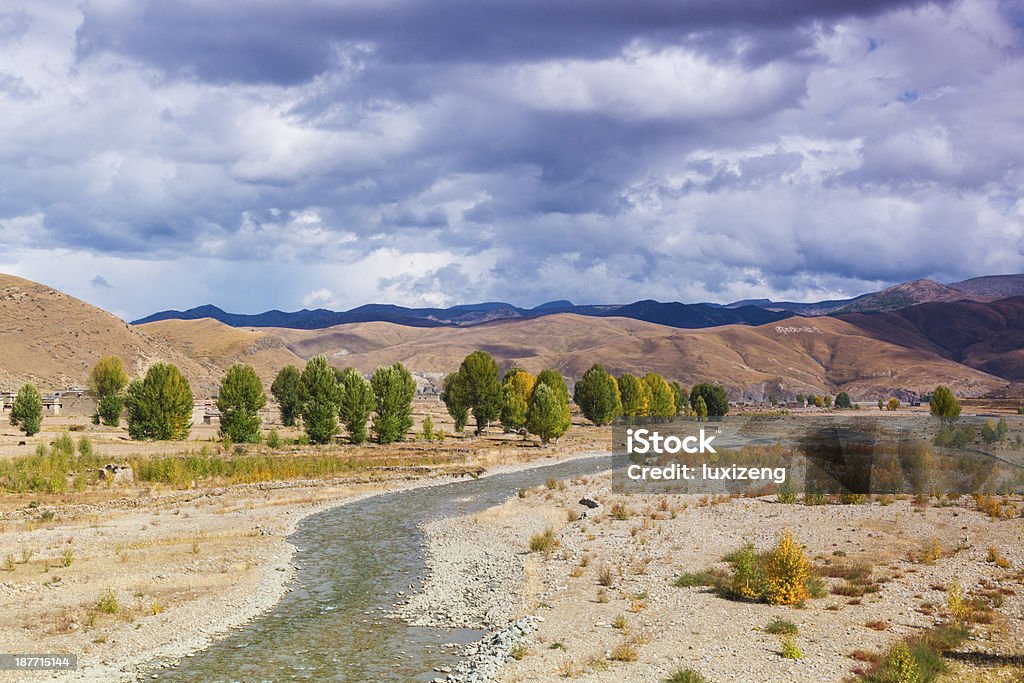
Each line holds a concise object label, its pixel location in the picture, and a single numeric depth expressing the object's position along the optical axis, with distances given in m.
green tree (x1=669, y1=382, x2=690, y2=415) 170.75
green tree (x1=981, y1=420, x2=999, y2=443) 73.50
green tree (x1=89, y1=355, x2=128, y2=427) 132.75
